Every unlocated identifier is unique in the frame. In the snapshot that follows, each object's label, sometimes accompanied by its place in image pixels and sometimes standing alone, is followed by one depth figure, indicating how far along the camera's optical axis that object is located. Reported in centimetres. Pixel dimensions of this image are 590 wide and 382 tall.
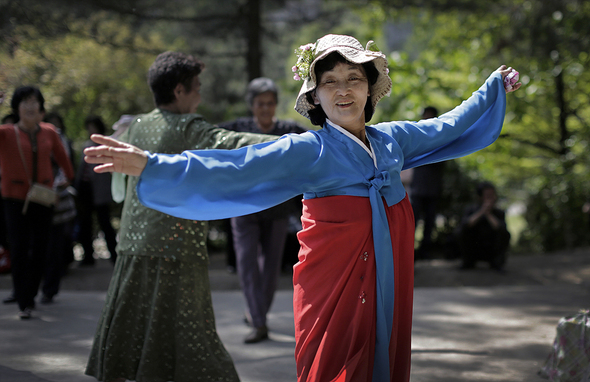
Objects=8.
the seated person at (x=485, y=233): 771
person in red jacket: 540
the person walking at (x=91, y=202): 757
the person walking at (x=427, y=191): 820
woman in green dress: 333
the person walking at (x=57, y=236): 611
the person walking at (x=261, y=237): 484
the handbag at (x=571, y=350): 359
